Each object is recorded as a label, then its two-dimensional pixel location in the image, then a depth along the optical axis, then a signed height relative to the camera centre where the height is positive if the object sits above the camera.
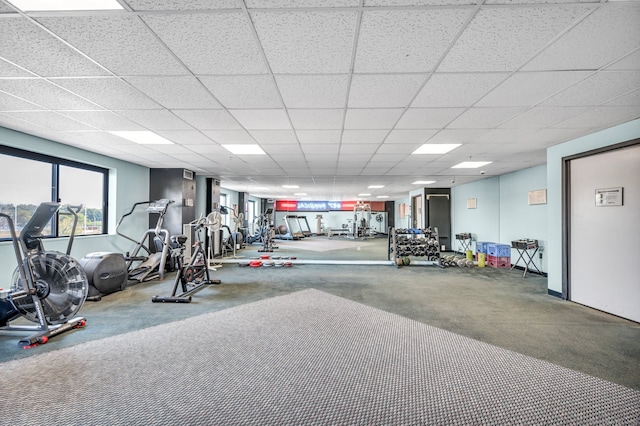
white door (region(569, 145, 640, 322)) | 3.14 -0.22
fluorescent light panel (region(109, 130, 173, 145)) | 3.77 +1.20
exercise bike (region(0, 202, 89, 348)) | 2.59 -0.73
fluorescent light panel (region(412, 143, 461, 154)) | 4.31 +1.19
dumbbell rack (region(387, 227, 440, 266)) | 6.73 -0.81
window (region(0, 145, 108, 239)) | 3.74 +0.46
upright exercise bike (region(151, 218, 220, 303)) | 3.76 -0.99
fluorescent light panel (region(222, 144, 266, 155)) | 4.45 +1.21
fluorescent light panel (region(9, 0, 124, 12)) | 1.44 +1.19
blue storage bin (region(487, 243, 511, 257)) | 6.50 -0.84
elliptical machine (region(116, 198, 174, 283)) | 4.90 -0.91
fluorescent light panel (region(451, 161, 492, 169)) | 5.64 +1.18
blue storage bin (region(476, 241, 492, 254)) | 7.05 -0.82
